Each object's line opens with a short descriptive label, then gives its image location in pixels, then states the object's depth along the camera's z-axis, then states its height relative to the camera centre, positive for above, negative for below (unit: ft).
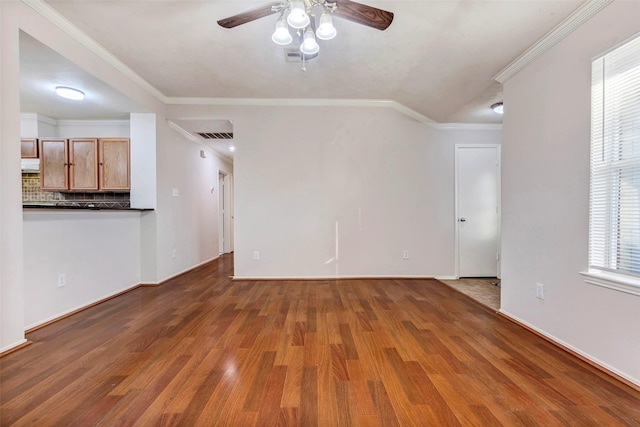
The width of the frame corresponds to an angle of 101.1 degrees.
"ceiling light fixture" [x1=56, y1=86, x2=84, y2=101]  9.86 +4.36
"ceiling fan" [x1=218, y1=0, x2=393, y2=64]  5.32 +4.15
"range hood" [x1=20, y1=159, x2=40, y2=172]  12.57 +2.06
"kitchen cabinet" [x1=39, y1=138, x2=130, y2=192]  12.09 +2.01
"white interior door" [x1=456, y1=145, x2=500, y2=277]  13.50 -0.10
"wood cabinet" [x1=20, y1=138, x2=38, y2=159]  12.25 +2.76
